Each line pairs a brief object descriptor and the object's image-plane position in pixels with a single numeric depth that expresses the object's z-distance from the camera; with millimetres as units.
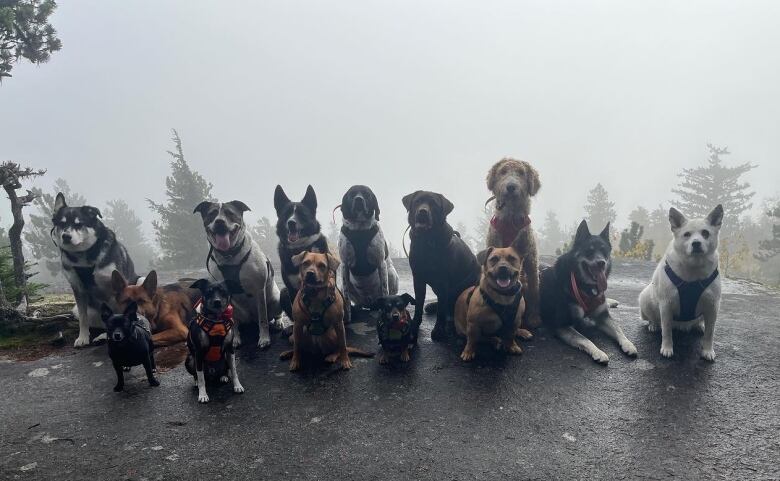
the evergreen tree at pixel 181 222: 34906
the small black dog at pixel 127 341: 4648
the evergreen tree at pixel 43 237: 35812
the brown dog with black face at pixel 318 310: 5246
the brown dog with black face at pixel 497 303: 5340
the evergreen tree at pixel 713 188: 52469
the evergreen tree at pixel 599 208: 58875
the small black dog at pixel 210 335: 4648
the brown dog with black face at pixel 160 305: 5992
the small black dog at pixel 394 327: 5395
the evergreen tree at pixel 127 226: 69975
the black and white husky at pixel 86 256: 6090
